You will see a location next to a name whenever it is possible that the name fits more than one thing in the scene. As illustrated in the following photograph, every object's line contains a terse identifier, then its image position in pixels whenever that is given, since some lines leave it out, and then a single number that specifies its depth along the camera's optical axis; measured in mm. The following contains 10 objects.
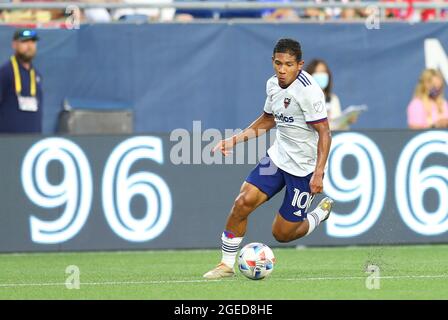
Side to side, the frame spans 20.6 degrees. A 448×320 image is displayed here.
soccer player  11617
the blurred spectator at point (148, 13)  17616
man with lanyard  15930
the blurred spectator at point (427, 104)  16812
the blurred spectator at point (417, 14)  18453
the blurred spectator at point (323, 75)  16359
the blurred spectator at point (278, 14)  18031
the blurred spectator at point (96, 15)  17609
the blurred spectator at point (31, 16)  17250
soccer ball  11469
